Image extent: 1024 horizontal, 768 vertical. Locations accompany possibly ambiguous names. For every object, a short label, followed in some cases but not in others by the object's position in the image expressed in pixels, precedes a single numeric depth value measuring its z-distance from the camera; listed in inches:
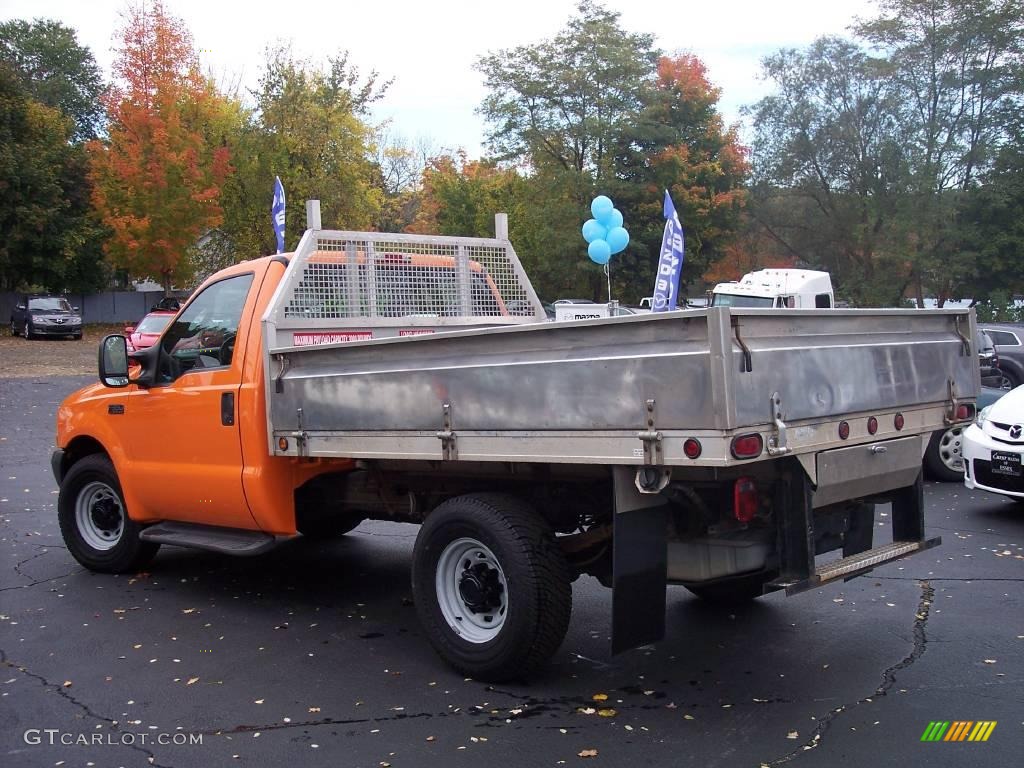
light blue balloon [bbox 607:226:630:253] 807.1
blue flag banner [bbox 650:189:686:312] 674.8
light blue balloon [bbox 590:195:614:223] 811.4
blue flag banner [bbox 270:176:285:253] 728.3
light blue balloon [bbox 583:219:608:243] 810.8
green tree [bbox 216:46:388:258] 1316.4
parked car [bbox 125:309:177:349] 893.8
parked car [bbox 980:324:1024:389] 794.8
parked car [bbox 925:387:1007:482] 417.7
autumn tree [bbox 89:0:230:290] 1352.1
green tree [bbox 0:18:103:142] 2501.2
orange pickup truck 166.1
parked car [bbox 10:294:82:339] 1467.8
